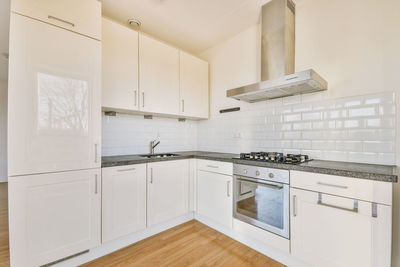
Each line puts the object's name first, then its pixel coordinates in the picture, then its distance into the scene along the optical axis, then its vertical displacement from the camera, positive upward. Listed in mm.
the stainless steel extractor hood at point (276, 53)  1854 +922
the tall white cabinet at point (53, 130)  1336 +36
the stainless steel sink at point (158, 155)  2526 -301
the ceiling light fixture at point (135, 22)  2253 +1439
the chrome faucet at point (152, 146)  2629 -173
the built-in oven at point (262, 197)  1592 -621
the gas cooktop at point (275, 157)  1678 -233
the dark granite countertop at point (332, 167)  1172 -264
